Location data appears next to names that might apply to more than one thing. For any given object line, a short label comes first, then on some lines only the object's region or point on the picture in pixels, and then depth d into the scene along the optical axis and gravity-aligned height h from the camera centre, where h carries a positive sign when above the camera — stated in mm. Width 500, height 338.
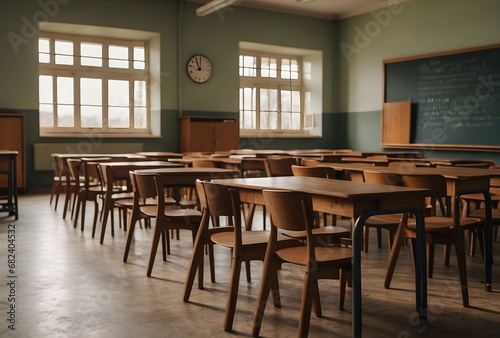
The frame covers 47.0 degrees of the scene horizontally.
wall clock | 10953 +1385
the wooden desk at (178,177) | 4098 -262
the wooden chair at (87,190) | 5598 -493
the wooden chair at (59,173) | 7139 -405
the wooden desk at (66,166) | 6500 -317
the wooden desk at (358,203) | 2357 -276
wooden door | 8789 +98
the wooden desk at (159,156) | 7264 -199
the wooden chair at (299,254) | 2412 -518
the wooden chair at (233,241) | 2734 -516
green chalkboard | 9492 +854
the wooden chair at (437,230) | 3221 -511
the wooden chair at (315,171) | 4324 -228
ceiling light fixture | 9648 +2328
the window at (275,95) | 12211 +1015
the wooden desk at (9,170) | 6121 -319
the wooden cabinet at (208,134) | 10555 +132
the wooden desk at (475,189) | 3318 -283
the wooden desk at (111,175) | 4781 -286
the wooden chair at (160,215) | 3745 -491
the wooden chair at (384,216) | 3533 -489
